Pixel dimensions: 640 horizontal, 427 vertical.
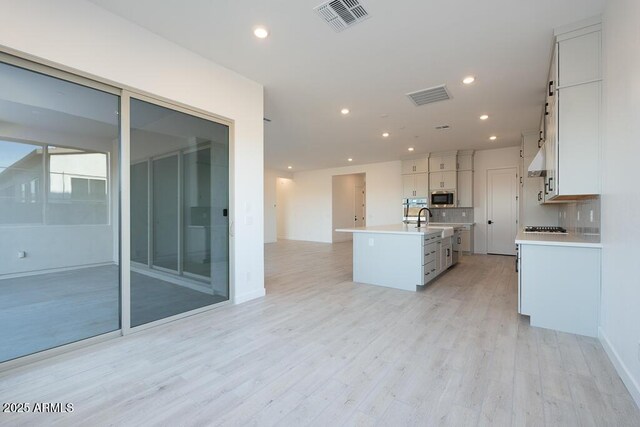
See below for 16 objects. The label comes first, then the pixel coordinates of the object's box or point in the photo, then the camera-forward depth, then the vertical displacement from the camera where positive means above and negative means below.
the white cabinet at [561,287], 2.70 -0.75
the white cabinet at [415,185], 8.27 +0.78
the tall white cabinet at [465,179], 7.89 +0.92
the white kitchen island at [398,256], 4.27 -0.71
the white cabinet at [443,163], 7.83 +1.38
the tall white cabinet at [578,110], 2.61 +0.95
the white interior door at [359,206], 11.94 +0.26
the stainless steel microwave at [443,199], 7.82 +0.36
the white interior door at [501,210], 7.62 +0.04
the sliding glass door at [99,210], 2.18 +0.02
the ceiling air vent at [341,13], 2.47 +1.80
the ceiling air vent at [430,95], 4.12 +1.76
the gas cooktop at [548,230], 4.26 -0.30
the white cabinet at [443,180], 7.82 +0.88
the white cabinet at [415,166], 8.30 +1.37
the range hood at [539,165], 3.95 +0.66
